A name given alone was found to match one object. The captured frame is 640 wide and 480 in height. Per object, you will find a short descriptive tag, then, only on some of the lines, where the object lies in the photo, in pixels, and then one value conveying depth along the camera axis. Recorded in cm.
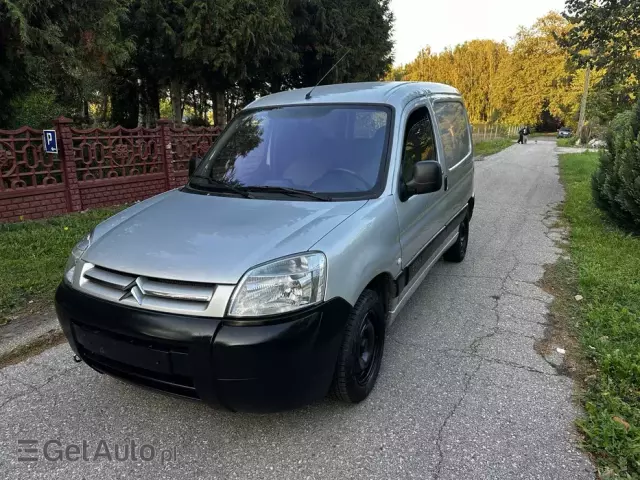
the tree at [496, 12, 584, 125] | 4828
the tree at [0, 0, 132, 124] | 723
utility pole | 3644
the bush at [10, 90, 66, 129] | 880
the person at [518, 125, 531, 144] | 3606
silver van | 211
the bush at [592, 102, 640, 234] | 605
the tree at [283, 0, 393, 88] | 1426
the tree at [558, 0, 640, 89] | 1024
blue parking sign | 695
